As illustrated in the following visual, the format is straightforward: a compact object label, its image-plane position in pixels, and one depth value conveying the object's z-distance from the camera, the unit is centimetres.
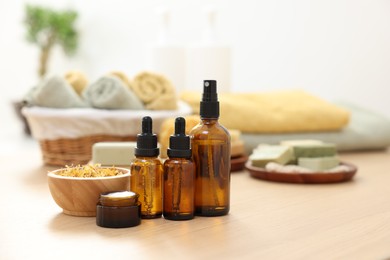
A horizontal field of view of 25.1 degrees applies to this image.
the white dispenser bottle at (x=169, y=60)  177
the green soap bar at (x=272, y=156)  120
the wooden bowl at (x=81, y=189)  91
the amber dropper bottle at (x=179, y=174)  90
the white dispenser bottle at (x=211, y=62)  171
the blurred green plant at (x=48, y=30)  296
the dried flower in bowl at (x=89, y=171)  93
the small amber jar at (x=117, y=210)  88
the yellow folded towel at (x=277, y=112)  145
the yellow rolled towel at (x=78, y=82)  135
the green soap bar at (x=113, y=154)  109
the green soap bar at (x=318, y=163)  119
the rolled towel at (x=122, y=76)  135
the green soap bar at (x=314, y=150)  120
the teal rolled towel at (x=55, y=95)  129
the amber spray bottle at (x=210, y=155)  93
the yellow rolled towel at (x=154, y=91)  133
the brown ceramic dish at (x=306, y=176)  117
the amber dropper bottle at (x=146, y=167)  90
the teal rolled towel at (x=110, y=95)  129
